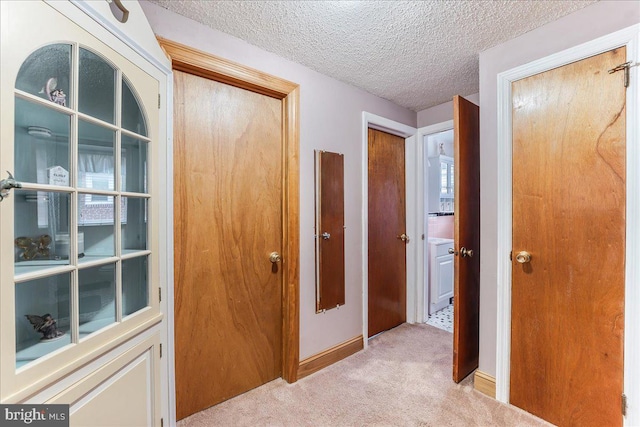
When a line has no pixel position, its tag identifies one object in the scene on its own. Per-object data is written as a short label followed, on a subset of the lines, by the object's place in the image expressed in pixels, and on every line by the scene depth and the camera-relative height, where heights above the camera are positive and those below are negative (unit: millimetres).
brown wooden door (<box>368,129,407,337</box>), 2719 -216
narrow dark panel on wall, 2121 -140
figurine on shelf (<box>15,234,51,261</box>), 882 -102
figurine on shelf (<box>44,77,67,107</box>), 925 +416
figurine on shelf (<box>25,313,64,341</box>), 925 -380
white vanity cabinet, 3271 -753
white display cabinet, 791 -13
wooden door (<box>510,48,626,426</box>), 1401 -174
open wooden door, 1888 -175
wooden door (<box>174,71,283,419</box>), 1602 -163
